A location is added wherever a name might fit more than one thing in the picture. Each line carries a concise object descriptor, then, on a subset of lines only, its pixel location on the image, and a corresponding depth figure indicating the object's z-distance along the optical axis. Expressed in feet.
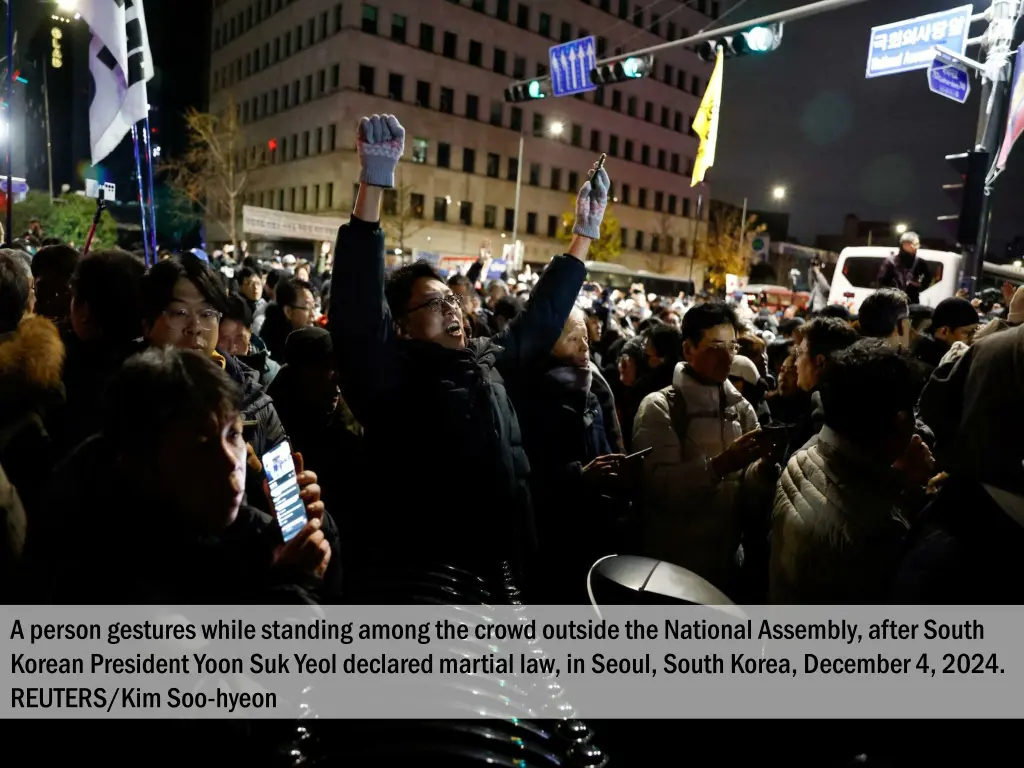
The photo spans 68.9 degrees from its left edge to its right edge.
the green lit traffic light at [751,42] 36.29
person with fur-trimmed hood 7.93
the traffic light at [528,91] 52.45
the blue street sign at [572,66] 48.39
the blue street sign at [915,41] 29.86
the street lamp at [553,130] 121.90
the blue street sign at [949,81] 30.53
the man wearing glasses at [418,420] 7.00
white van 53.62
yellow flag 33.09
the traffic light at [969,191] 27.91
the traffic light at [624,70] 44.98
